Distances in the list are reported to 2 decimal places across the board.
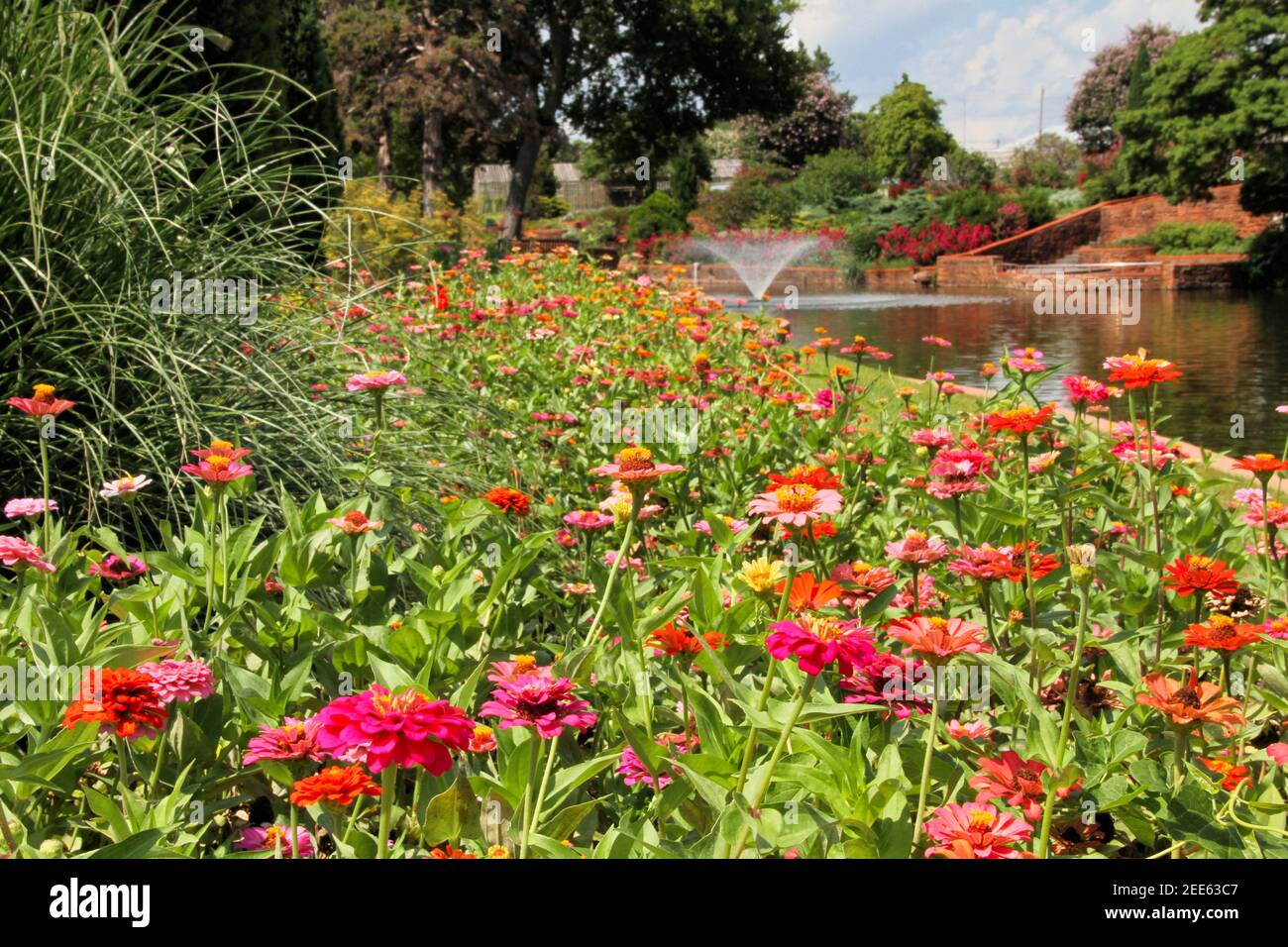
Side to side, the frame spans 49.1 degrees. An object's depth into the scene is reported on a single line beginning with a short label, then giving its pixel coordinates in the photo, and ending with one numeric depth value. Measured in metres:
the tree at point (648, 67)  20.86
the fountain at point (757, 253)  20.67
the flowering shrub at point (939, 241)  21.49
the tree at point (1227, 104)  16.91
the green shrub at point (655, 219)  22.82
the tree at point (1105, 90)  35.72
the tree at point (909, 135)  31.99
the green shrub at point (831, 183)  26.64
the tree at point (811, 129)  36.25
